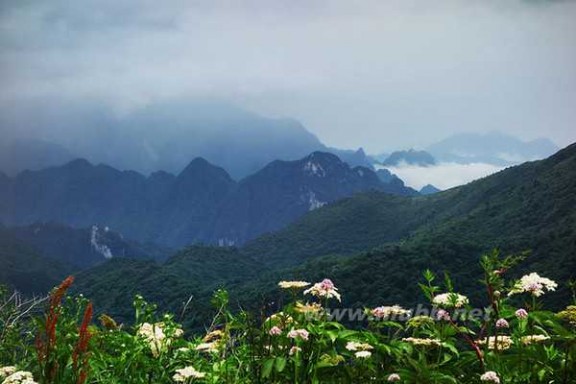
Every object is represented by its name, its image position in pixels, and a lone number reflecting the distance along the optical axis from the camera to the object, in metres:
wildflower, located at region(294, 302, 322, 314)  4.53
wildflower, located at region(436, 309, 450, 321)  4.23
